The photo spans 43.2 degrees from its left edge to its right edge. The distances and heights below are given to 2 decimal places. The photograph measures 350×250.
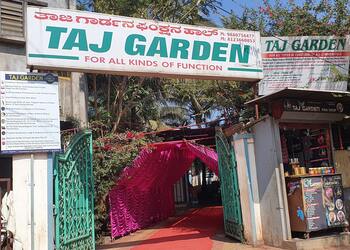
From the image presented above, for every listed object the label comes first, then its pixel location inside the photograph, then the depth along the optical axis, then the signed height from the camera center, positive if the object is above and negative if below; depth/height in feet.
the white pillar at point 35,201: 23.84 +0.10
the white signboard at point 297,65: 34.76 +9.26
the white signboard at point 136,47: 26.58 +9.58
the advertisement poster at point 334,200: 30.22 -1.28
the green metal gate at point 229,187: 33.60 +0.11
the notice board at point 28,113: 24.02 +4.93
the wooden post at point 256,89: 33.08 +7.28
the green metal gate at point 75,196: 26.11 +0.23
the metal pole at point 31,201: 23.70 +0.06
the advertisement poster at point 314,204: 29.25 -1.39
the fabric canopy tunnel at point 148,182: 41.01 +1.38
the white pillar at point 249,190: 31.68 -0.16
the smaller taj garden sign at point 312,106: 29.81 +5.31
